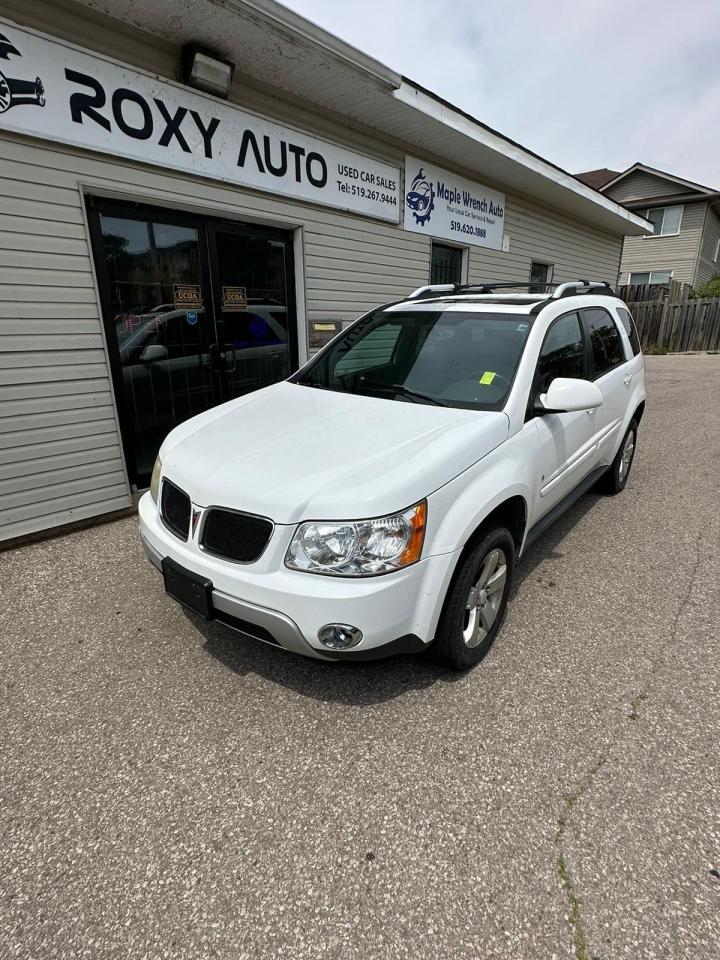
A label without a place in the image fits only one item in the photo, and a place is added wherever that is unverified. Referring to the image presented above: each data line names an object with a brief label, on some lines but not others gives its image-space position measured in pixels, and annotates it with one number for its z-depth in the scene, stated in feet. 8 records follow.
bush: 69.58
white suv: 6.74
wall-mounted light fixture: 13.76
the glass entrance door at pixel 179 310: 14.44
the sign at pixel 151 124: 11.61
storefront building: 12.31
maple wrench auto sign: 22.48
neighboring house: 74.90
